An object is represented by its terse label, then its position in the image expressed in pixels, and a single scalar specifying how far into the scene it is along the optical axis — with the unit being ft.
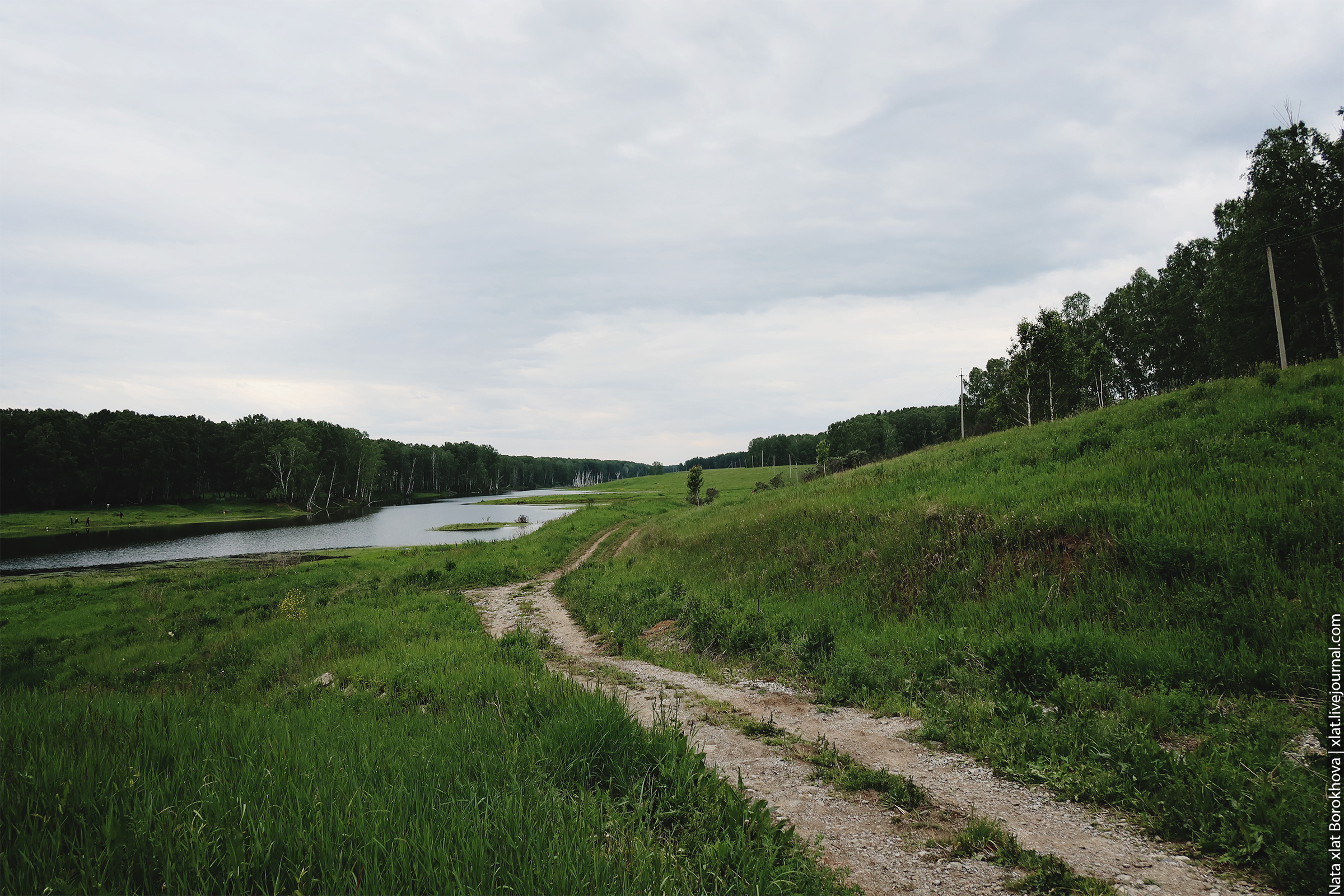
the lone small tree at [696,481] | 218.79
